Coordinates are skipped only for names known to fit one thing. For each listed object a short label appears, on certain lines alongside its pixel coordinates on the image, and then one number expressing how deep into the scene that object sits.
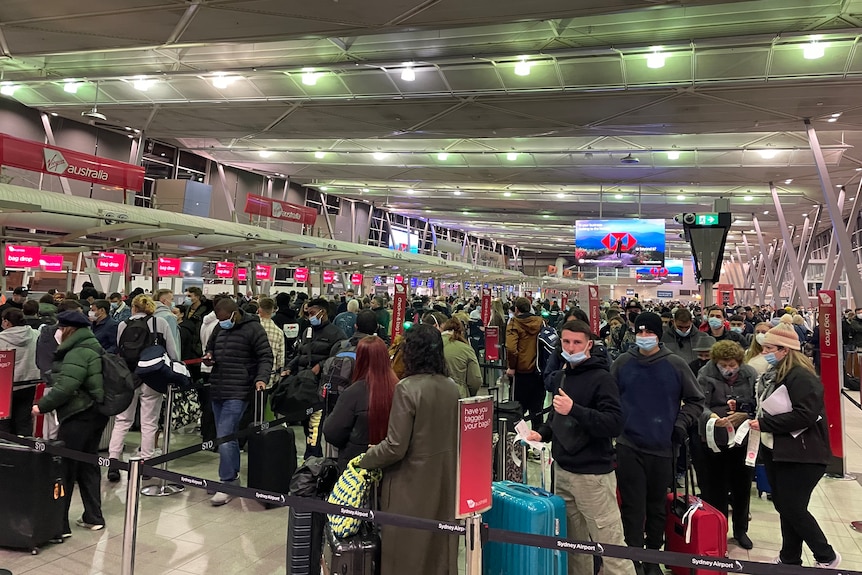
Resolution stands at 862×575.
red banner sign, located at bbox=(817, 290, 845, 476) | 6.14
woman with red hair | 3.17
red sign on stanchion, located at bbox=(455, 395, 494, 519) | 2.41
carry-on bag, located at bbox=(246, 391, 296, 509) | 4.93
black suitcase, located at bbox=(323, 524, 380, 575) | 2.83
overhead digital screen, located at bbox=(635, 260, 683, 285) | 22.76
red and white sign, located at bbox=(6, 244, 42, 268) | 11.68
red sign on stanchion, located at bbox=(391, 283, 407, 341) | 8.89
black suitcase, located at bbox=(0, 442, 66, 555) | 3.94
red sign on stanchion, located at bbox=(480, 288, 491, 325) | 11.49
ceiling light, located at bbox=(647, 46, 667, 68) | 10.14
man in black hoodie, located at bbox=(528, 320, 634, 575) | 3.13
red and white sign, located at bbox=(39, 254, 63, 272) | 12.93
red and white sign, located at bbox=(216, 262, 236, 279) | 16.45
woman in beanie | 3.56
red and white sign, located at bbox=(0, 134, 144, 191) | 10.42
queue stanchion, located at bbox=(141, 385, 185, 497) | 5.18
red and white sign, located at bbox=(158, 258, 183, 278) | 13.78
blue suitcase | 3.03
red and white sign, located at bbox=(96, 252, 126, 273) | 13.62
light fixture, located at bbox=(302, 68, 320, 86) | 11.79
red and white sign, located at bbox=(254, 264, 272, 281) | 18.87
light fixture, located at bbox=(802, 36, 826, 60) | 9.46
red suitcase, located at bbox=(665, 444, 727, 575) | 3.49
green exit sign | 14.27
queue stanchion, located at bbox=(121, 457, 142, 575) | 3.09
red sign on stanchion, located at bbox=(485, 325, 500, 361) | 7.91
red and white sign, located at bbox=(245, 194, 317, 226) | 17.94
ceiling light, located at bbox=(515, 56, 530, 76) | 10.78
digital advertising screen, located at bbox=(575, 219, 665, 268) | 18.94
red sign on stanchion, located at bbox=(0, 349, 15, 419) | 3.85
